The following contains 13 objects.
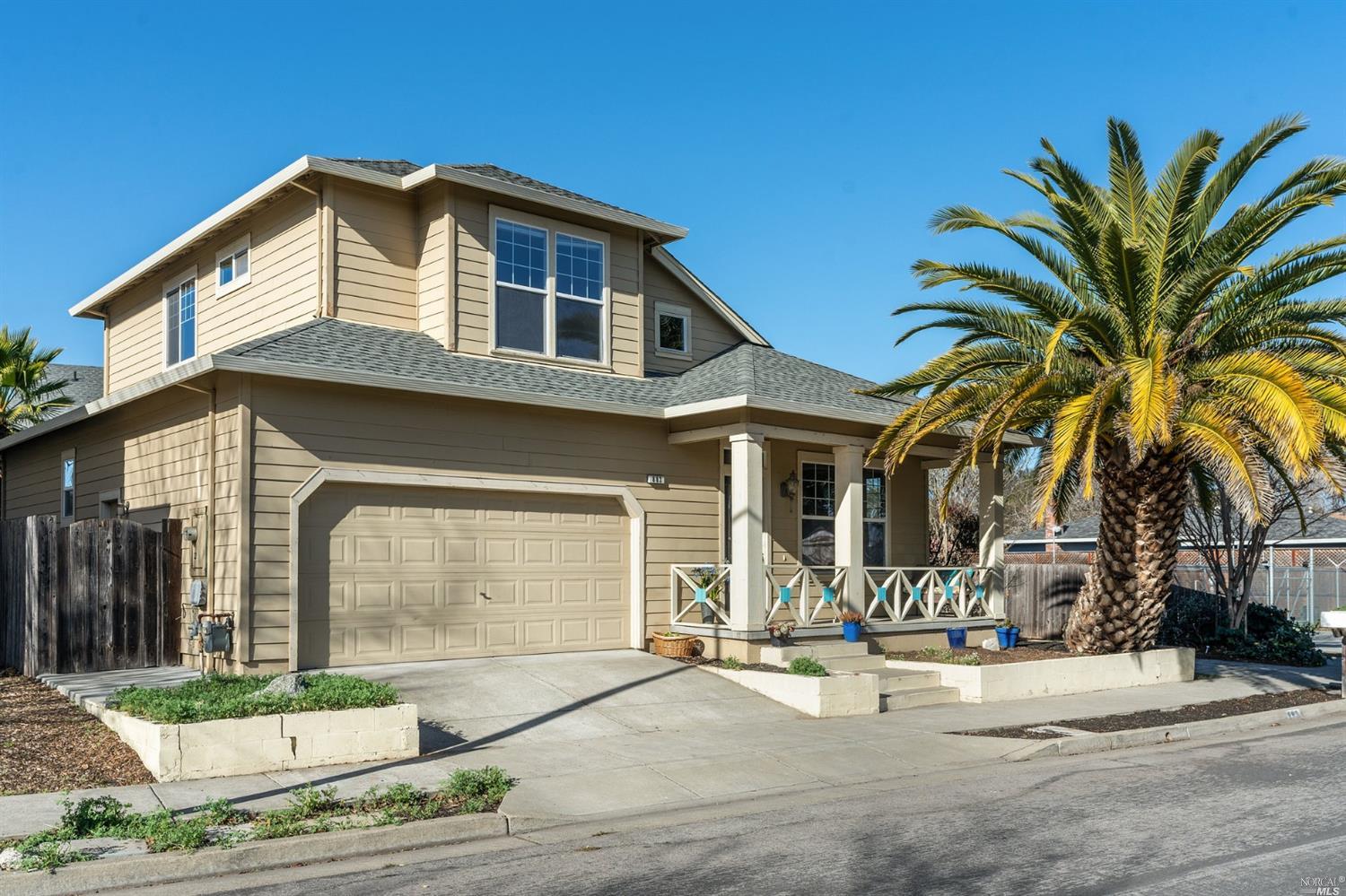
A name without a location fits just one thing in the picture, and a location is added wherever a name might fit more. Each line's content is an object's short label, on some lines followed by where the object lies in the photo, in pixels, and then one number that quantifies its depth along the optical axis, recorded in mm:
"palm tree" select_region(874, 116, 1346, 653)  14516
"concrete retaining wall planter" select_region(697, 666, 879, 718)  13828
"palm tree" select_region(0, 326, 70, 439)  23938
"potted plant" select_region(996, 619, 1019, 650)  19406
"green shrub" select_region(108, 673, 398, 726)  9820
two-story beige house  13438
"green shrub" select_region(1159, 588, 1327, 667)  20984
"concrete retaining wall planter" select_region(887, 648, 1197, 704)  15586
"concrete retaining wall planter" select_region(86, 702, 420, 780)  9492
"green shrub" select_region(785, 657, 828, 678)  14352
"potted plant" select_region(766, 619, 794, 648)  15906
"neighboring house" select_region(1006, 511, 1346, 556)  37500
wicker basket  15805
